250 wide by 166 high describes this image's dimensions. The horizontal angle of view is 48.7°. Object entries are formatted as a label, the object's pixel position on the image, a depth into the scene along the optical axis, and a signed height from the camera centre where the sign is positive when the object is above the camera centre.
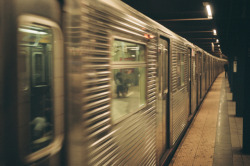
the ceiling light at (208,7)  7.23 +1.70
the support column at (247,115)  5.69 -0.98
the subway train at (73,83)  1.42 -0.09
